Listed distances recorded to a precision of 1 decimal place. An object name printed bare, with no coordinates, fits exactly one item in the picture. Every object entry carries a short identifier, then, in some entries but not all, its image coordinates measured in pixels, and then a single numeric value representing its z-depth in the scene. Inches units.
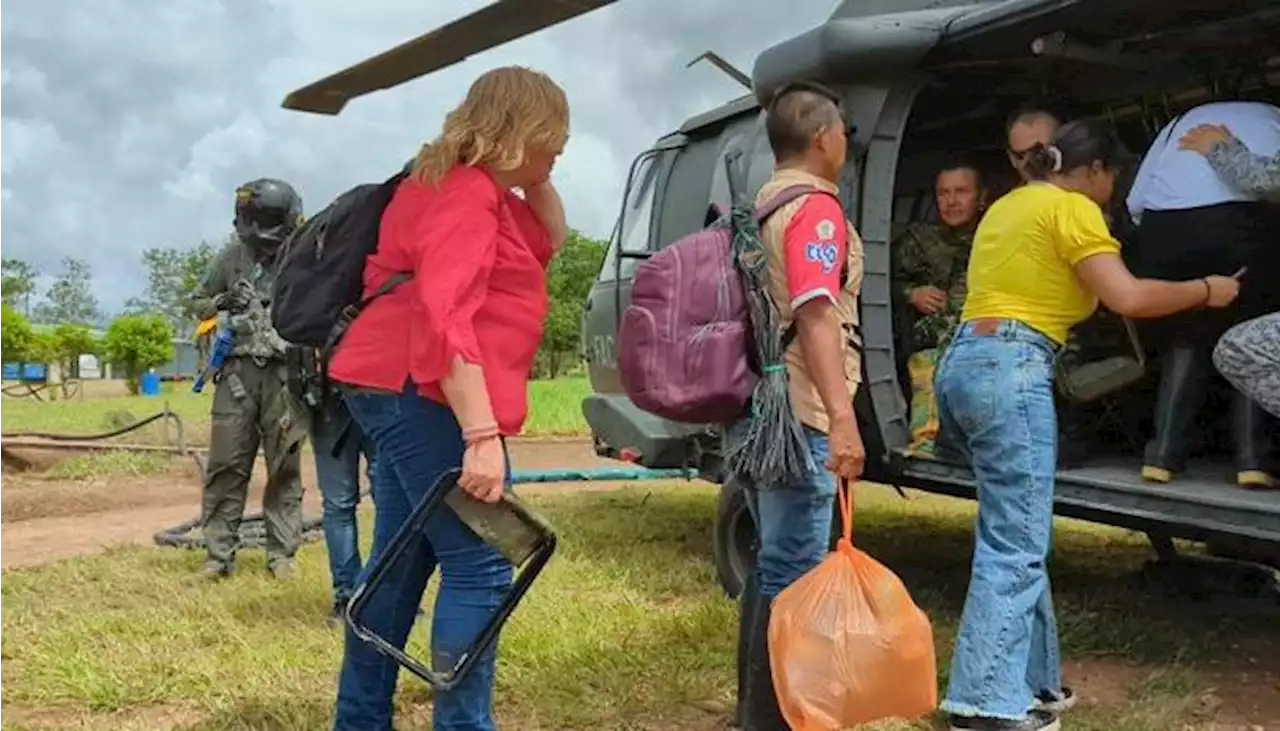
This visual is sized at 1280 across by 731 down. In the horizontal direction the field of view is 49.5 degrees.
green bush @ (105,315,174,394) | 1352.1
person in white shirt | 167.5
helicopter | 160.7
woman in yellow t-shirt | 144.9
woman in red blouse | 116.3
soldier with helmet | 241.0
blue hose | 445.1
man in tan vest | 133.1
